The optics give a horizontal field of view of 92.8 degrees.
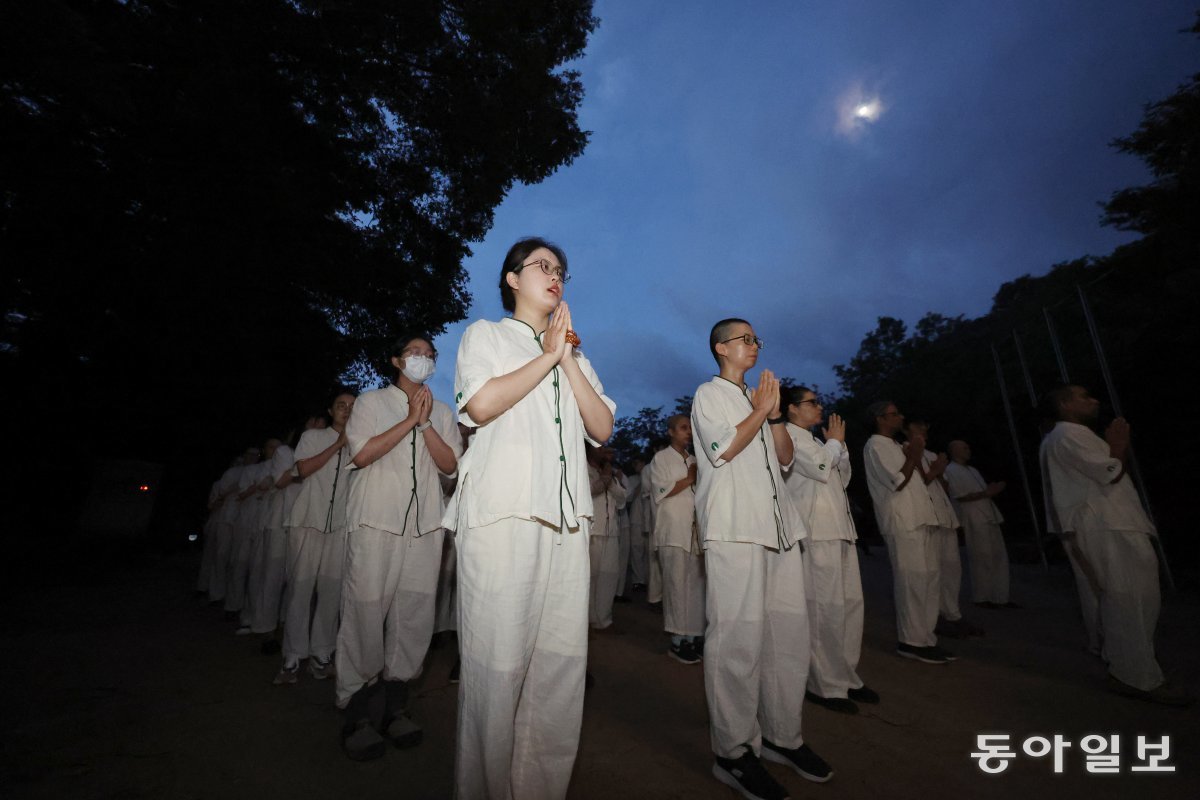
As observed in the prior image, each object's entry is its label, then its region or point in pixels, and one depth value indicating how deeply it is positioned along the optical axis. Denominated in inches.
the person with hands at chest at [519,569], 67.2
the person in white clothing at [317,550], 165.5
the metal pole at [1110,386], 295.5
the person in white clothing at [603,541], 250.2
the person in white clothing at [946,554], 225.5
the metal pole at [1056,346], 344.6
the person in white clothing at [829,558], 149.7
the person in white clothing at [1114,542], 151.2
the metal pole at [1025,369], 392.1
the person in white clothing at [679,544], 214.1
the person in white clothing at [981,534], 297.9
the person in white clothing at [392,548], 122.9
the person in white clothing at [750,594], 105.1
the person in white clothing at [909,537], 191.3
